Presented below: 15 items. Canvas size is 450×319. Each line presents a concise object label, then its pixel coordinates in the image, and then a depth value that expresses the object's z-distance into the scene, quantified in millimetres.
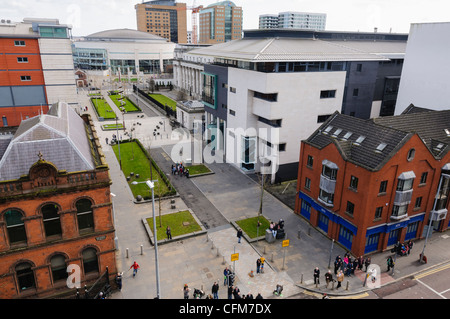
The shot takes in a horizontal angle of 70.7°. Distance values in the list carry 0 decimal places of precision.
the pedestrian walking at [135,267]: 27438
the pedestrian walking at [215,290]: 24750
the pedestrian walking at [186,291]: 24484
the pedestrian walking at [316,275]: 26750
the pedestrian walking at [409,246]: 31188
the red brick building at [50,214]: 21891
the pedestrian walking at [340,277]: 26639
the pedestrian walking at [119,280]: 25750
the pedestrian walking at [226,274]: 26470
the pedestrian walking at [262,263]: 28053
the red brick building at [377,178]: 29000
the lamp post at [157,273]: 21306
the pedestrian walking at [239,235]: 32725
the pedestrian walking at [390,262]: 28422
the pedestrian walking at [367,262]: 28734
